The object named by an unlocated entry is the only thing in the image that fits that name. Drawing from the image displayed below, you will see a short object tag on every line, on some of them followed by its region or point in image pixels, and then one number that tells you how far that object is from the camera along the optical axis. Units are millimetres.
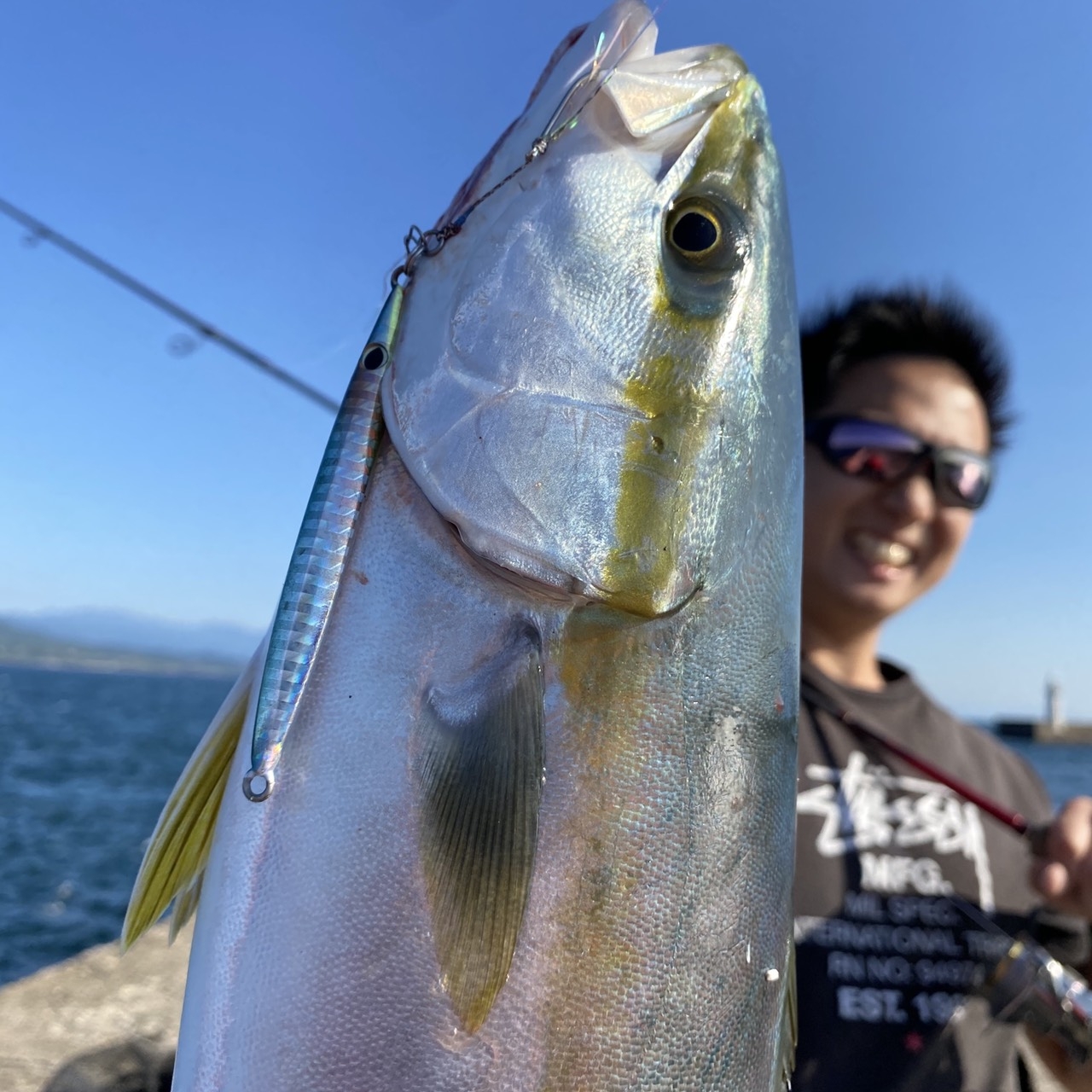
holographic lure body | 295
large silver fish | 287
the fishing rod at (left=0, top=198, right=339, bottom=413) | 964
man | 532
